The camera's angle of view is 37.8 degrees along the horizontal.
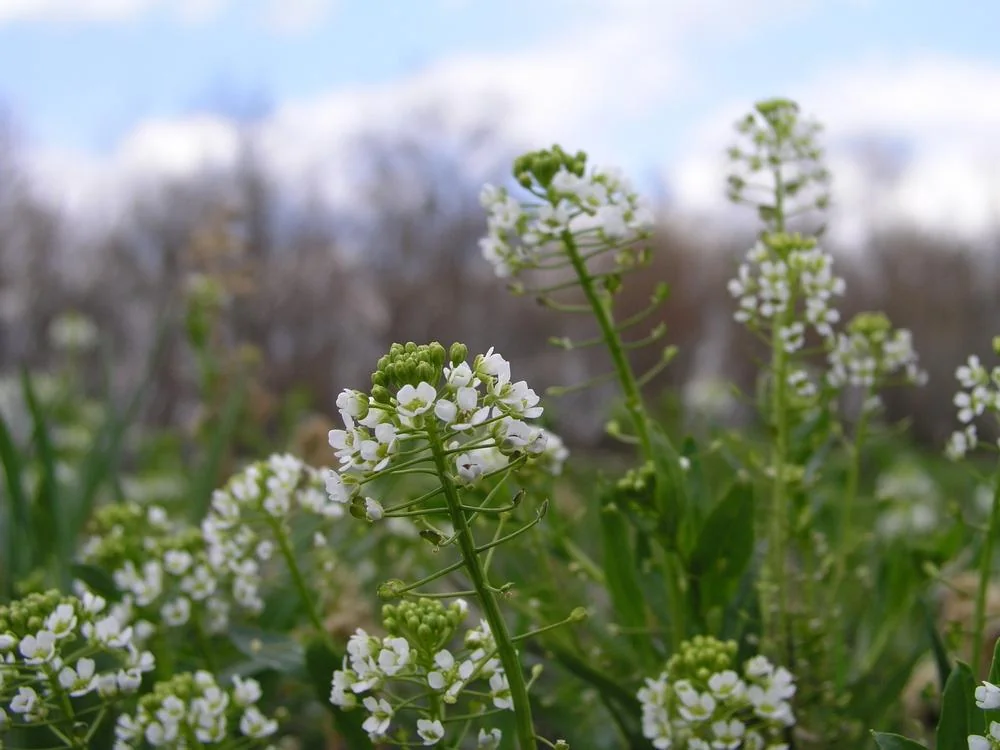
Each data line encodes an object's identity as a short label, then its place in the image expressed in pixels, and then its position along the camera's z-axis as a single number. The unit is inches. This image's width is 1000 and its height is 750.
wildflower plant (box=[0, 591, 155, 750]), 7.9
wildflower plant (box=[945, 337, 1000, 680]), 8.3
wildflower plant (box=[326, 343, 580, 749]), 6.8
